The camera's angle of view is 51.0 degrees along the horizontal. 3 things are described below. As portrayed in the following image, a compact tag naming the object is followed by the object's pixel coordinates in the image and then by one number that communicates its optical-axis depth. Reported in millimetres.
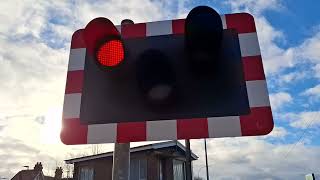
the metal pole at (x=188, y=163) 15666
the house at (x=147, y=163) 22328
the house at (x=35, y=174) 42875
